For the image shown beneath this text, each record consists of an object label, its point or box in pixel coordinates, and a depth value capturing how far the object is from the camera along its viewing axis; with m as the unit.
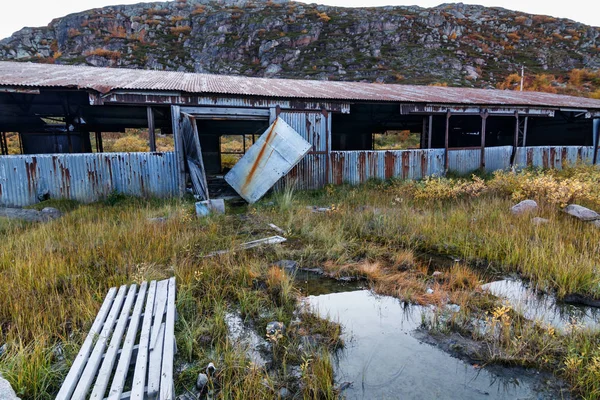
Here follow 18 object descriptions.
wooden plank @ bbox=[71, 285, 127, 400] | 2.34
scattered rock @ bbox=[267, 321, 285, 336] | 3.44
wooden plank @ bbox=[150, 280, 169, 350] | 3.00
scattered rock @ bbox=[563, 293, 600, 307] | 4.18
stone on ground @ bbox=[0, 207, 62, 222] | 7.39
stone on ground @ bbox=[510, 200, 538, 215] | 7.47
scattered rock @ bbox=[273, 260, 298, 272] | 5.22
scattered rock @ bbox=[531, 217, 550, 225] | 6.64
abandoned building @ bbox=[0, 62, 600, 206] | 9.06
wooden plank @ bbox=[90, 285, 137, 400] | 2.36
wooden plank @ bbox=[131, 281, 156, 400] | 2.34
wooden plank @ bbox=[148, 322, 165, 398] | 2.40
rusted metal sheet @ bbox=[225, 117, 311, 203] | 9.49
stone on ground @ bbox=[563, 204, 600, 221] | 6.75
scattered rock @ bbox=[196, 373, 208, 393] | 2.72
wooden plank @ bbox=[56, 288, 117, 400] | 2.33
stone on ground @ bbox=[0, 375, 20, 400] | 1.98
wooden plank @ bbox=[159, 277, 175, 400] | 2.37
